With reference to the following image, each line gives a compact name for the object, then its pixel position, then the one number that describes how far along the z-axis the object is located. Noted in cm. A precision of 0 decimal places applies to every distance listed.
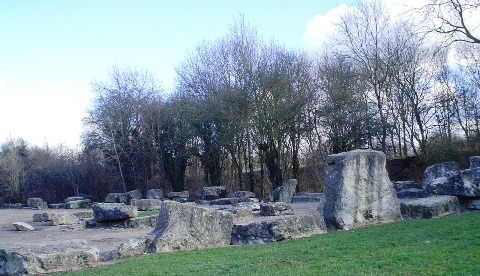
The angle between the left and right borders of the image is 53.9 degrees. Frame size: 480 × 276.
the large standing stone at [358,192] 1146
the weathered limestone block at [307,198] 2170
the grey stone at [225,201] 2260
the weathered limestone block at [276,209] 1536
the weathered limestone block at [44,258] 762
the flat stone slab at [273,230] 1006
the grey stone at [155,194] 2791
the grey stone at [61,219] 1827
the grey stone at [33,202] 3105
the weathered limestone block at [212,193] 2552
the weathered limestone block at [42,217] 1942
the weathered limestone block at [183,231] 919
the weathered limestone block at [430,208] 1234
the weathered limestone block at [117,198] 2717
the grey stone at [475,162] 1644
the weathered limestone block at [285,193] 2194
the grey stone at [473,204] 1325
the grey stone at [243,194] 2457
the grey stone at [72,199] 3085
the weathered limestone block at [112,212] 1551
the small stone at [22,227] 1631
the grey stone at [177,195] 2711
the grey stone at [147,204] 2184
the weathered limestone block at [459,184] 1314
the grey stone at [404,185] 2008
